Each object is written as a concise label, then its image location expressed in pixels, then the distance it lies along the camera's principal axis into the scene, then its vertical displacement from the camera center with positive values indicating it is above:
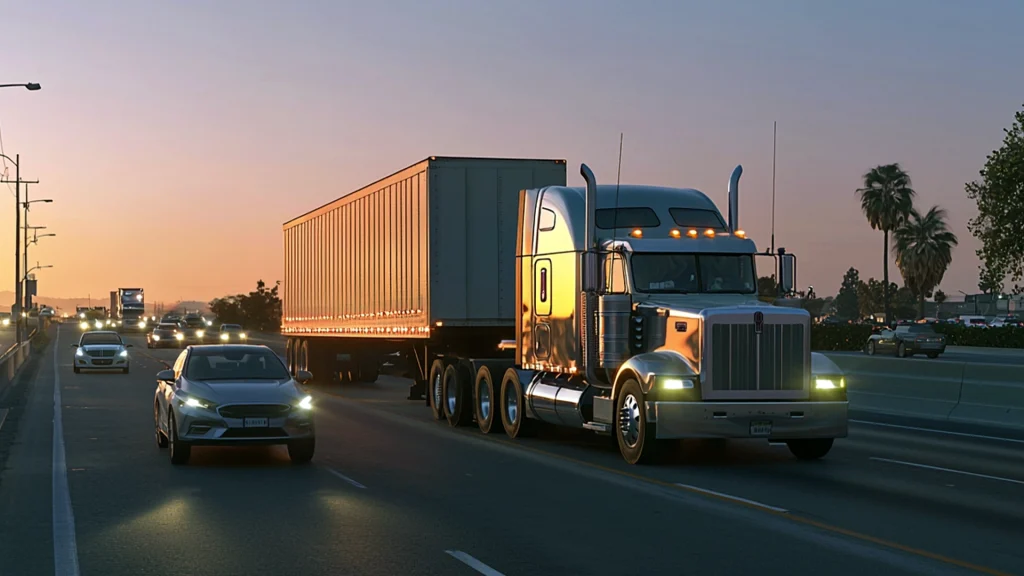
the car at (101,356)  45.19 -1.64
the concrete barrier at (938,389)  22.64 -1.56
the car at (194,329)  85.11 -1.55
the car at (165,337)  76.56 -1.72
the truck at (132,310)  114.81 -0.17
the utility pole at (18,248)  68.38 +3.26
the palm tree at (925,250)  93.31 +4.00
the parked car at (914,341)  59.78 -1.60
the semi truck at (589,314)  16.03 -0.10
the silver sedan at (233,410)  16.00 -1.25
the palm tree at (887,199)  89.69 +7.35
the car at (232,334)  82.82 -1.72
